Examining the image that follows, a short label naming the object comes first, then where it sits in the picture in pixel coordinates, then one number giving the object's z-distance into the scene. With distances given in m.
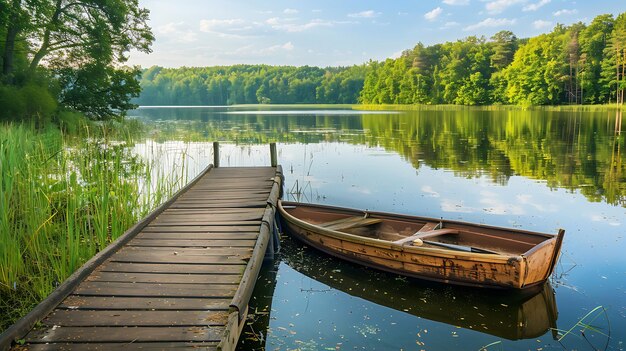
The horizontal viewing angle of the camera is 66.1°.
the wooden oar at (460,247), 6.61
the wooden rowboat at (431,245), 5.66
